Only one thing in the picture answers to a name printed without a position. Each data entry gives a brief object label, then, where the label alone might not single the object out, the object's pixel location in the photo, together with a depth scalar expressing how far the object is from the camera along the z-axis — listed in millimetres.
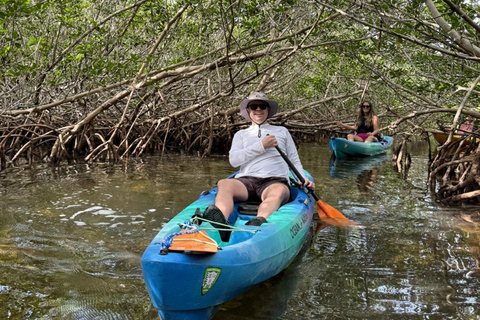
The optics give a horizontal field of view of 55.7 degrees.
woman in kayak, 9531
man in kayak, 3238
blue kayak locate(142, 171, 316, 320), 1923
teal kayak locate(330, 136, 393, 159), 9273
